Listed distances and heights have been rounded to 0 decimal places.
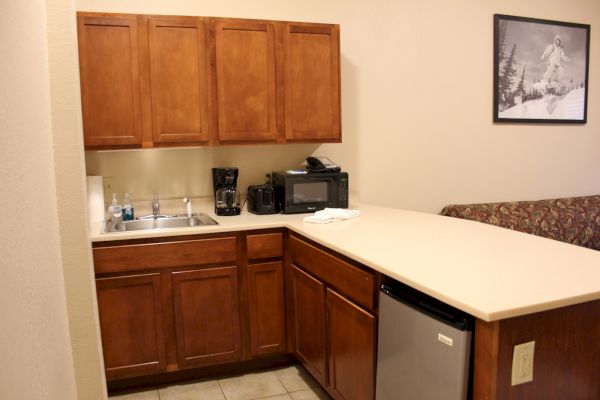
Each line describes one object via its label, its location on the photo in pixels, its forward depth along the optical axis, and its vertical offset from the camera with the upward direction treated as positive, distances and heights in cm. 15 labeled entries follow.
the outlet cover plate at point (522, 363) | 130 -61
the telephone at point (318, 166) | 303 -14
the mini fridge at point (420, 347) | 134 -64
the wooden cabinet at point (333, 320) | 189 -81
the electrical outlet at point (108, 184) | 295 -23
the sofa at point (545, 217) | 365 -60
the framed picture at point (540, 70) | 381 +59
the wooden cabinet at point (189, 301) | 250 -86
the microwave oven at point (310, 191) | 294 -29
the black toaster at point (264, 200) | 295 -34
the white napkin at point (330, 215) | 262 -40
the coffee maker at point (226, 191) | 299 -29
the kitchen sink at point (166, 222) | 291 -47
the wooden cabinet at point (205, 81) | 260 +38
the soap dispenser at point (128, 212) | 289 -40
